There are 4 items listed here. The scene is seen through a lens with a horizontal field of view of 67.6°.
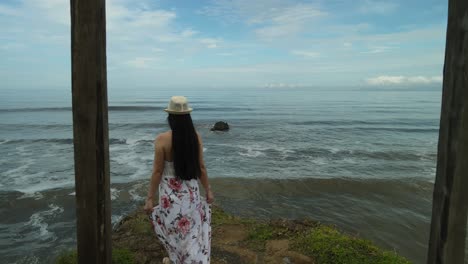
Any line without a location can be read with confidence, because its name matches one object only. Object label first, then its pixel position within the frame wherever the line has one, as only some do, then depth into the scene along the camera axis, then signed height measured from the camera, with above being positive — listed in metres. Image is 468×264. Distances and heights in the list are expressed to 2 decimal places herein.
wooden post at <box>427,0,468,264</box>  2.29 -0.38
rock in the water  24.98 -2.33
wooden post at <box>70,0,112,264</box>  2.57 -0.29
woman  3.24 -0.93
